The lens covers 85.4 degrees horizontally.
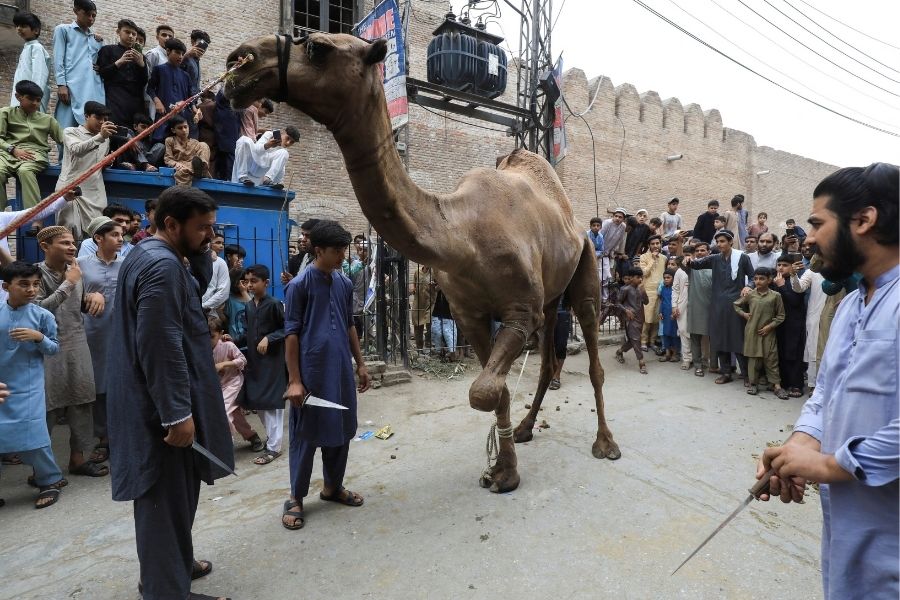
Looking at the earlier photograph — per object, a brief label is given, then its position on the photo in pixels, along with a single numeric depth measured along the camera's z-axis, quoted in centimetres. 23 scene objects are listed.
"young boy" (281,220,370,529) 307
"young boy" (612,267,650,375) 766
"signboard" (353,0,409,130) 614
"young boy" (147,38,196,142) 636
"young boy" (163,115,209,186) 563
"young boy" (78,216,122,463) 401
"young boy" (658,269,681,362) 822
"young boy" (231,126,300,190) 635
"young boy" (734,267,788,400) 632
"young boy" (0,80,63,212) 493
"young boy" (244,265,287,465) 431
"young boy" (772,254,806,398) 629
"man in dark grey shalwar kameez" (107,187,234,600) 202
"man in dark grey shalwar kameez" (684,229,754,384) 680
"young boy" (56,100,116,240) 489
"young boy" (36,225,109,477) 373
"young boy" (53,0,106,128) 591
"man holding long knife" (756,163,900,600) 127
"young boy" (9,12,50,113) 581
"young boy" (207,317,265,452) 430
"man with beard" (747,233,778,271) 677
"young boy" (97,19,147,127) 609
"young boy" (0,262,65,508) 339
